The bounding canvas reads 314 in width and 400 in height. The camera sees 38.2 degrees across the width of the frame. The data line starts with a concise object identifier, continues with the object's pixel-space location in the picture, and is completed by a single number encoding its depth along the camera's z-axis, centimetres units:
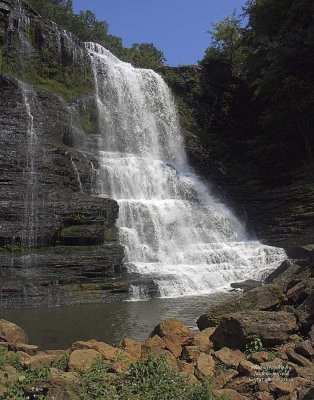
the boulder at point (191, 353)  664
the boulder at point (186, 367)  603
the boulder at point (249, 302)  824
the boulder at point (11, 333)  740
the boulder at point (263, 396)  516
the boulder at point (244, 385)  547
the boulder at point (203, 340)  702
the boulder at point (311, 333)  670
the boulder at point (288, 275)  912
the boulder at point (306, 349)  624
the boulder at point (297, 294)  812
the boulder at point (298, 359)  602
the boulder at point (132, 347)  676
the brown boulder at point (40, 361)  598
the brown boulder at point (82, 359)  588
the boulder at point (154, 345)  680
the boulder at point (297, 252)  1229
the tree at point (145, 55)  4864
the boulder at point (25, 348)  699
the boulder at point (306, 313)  712
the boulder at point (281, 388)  514
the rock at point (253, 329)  677
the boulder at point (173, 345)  695
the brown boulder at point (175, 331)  728
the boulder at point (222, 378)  558
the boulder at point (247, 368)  573
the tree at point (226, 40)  4766
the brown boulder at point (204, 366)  584
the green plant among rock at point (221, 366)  606
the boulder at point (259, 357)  611
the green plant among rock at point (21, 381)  503
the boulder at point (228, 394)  510
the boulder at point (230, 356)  620
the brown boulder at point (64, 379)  516
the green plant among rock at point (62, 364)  599
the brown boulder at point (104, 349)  631
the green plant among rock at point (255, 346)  661
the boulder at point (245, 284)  1561
